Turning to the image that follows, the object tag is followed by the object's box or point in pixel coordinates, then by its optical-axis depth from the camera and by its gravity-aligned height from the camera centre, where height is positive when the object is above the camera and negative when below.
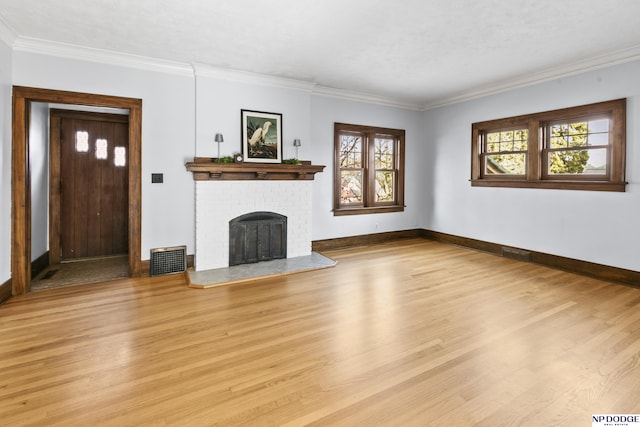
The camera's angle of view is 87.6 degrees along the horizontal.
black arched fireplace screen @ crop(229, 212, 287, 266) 4.96 -0.45
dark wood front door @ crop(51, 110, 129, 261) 5.29 +0.40
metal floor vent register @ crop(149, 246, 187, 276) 4.55 -0.73
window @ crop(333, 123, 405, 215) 6.38 +0.80
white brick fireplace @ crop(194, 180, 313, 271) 4.73 +0.00
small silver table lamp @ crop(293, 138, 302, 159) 5.45 +1.08
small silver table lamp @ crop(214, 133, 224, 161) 4.79 +1.01
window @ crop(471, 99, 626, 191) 4.42 +0.94
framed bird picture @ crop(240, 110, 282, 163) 5.09 +1.13
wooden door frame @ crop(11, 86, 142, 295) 3.77 +0.40
